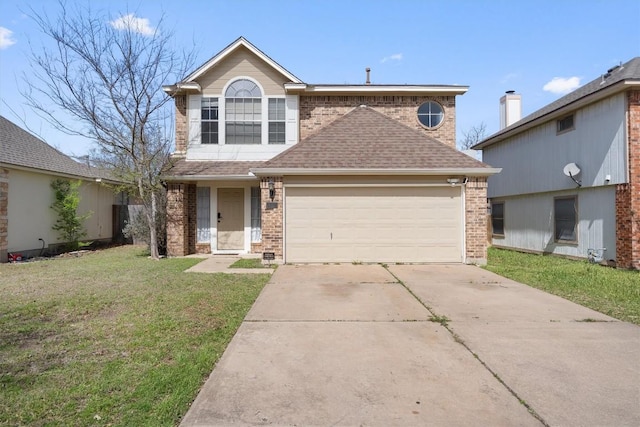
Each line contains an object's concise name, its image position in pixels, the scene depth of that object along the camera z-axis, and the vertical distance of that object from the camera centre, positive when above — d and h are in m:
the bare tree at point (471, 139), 37.28 +8.28
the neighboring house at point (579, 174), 9.28 +1.37
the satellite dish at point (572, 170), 10.84 +1.44
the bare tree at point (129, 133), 11.18 +2.74
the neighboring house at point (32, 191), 11.34 +0.97
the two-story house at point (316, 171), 9.85 +1.30
